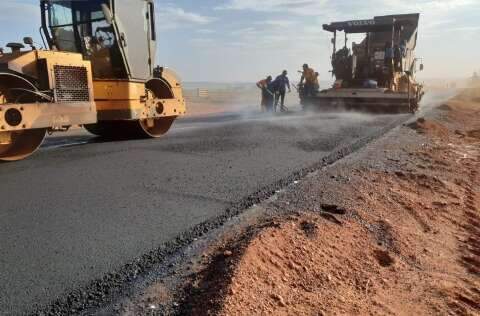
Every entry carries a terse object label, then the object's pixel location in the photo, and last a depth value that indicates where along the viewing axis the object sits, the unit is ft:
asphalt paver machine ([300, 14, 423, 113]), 48.99
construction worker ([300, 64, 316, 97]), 58.54
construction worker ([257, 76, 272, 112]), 58.44
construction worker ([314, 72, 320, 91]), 58.85
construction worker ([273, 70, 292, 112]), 58.08
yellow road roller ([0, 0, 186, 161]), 21.49
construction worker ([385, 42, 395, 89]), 51.37
